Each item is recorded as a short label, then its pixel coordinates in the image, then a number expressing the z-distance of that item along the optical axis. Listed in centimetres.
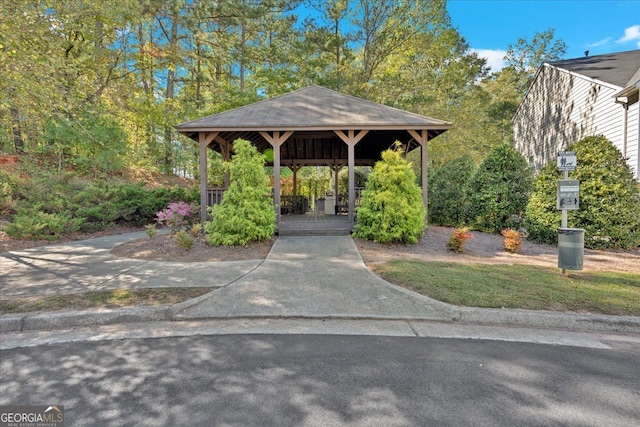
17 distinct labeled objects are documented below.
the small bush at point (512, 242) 671
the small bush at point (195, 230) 742
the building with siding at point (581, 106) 965
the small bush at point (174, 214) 763
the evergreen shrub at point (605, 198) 691
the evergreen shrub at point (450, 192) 1124
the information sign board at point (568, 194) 474
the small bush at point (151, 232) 744
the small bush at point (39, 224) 749
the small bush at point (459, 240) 662
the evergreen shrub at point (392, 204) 696
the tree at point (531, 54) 2302
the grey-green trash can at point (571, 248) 472
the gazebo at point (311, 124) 805
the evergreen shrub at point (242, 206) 677
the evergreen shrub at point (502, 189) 893
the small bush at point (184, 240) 663
